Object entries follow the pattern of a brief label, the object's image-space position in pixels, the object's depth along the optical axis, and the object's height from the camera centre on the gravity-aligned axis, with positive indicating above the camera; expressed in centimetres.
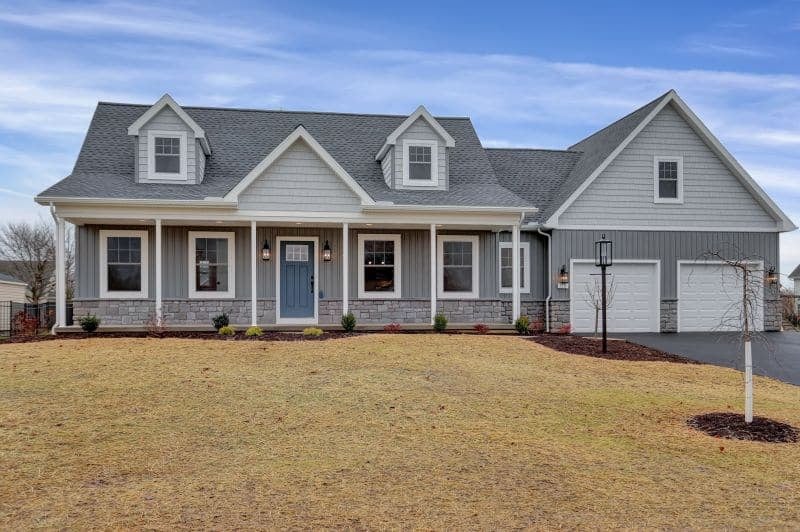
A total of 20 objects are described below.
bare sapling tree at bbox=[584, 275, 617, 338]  1758 -47
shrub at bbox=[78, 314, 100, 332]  1480 -111
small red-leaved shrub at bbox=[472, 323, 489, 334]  1609 -138
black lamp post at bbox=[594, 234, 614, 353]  1359 +50
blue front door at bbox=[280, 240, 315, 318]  1711 -14
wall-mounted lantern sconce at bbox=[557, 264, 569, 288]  1745 -2
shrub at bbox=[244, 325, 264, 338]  1438 -129
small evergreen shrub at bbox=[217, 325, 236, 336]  1455 -130
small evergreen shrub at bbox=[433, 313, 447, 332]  1577 -119
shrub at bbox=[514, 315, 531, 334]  1606 -130
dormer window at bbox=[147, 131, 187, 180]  1644 +334
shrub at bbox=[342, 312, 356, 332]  1545 -116
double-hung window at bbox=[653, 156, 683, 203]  1795 +288
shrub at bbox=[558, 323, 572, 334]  1725 -152
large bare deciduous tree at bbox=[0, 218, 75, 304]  3309 +157
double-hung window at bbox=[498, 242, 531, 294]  1814 +29
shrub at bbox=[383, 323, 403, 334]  1566 -136
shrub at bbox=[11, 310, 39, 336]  1531 -121
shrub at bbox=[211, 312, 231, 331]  1536 -111
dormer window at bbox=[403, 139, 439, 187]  1739 +331
